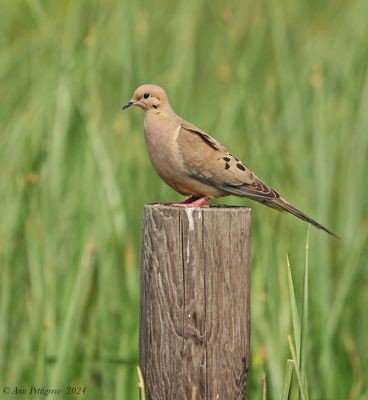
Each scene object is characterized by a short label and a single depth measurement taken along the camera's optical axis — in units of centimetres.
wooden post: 727
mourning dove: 876
